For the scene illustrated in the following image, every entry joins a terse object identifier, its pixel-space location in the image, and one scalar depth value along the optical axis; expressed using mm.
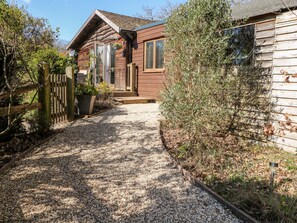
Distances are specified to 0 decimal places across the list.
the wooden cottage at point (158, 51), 4508
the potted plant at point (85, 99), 7027
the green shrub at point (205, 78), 4578
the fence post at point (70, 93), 6367
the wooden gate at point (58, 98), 5786
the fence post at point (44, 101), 5102
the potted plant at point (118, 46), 11531
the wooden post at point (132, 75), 11016
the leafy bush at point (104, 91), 9162
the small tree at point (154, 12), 28466
